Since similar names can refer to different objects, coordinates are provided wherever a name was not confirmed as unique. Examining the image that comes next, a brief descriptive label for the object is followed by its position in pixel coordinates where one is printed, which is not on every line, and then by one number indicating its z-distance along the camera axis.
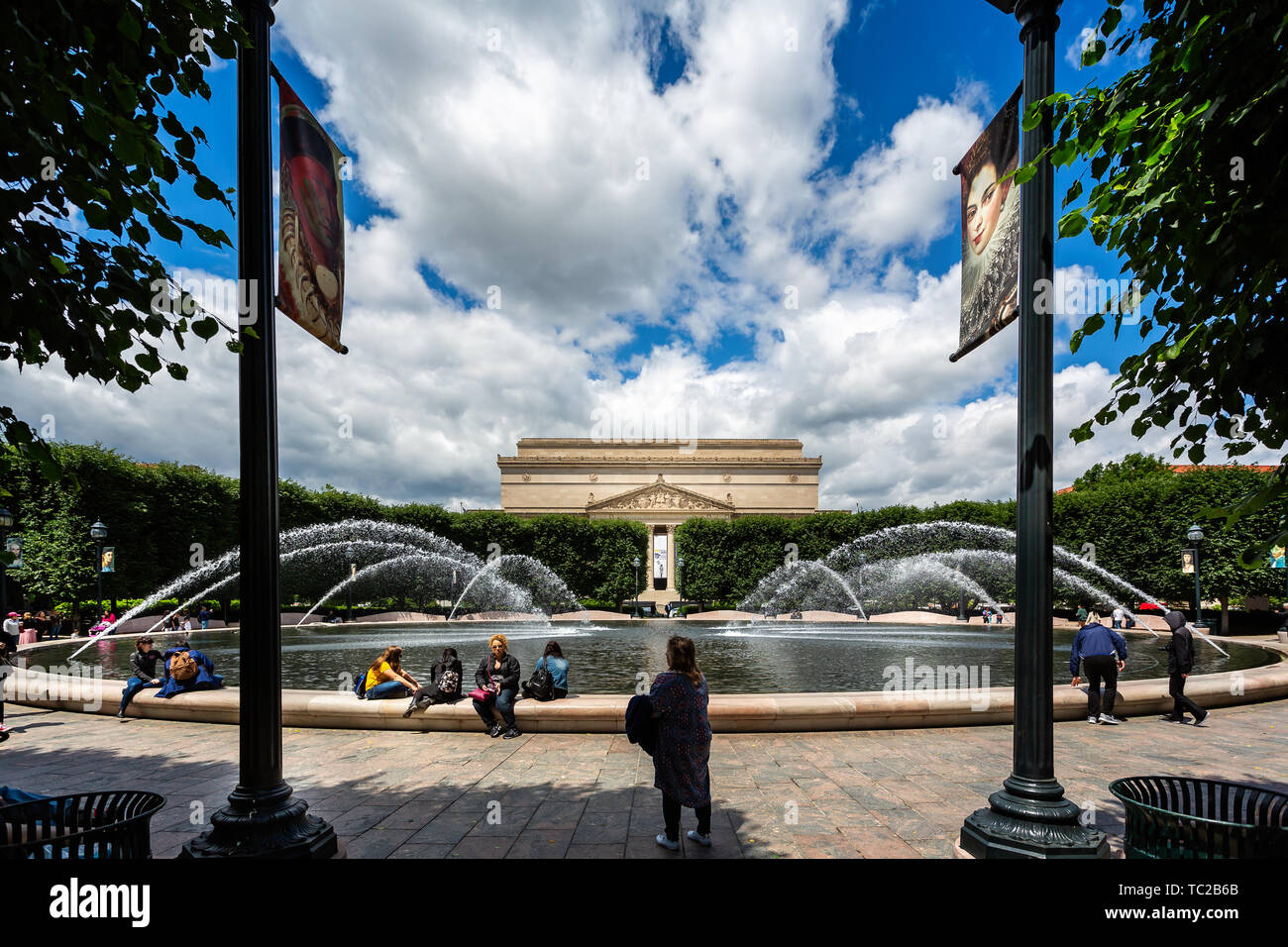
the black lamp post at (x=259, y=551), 3.85
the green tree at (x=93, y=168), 2.85
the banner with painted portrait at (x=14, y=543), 19.44
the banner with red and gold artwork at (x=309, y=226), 4.34
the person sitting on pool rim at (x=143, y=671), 9.54
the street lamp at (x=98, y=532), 21.95
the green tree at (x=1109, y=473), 59.12
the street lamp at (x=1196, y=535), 22.22
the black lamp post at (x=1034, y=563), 3.99
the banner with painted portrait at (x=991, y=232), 4.53
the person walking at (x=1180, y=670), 8.88
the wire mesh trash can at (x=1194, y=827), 2.89
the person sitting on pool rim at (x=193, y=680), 9.34
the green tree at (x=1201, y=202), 3.17
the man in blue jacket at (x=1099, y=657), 8.58
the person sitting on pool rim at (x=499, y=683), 8.00
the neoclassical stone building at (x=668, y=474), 78.19
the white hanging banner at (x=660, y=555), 67.62
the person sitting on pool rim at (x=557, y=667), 8.76
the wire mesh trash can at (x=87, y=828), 2.88
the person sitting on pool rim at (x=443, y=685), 8.38
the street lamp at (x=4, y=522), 14.03
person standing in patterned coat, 4.70
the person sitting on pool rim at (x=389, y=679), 9.23
